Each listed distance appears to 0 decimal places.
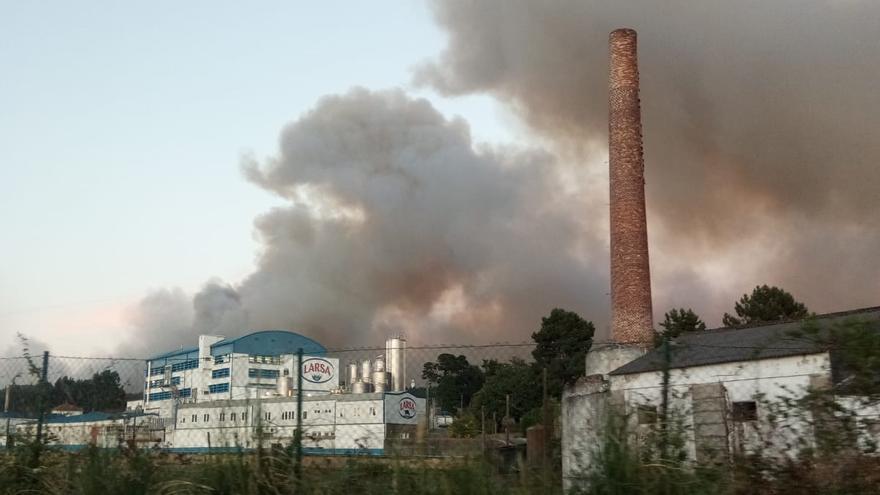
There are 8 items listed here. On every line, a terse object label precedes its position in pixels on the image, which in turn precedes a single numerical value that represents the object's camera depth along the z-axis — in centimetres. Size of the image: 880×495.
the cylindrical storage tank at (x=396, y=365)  5322
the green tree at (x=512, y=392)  5884
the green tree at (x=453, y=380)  8775
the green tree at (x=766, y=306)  4853
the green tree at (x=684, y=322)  5188
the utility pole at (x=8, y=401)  1203
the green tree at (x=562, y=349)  5559
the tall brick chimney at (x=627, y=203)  3412
